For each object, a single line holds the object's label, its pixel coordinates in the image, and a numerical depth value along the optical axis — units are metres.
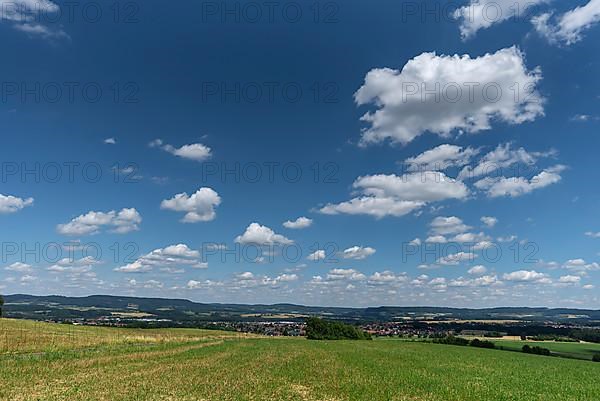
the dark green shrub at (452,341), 98.59
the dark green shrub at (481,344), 89.38
